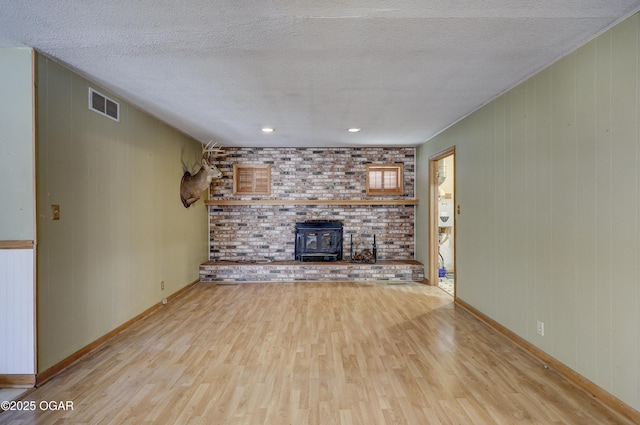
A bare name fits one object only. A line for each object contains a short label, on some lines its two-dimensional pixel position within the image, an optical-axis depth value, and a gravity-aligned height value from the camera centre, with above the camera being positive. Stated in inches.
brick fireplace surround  242.5 +1.2
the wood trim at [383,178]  245.1 +25.3
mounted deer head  200.3 +19.7
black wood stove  236.4 -22.9
